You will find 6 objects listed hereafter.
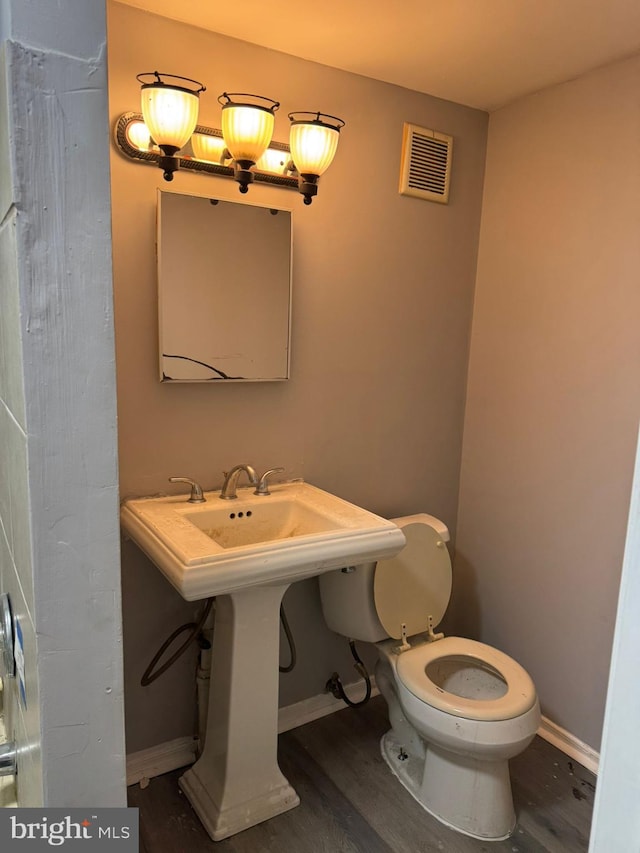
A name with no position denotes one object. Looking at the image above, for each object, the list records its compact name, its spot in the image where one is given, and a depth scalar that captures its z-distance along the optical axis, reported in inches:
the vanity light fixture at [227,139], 60.9
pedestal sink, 61.7
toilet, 67.5
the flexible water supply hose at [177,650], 74.5
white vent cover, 83.2
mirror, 68.7
